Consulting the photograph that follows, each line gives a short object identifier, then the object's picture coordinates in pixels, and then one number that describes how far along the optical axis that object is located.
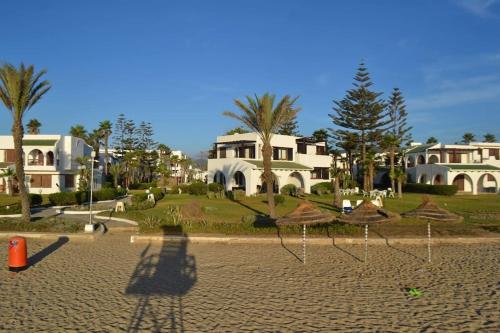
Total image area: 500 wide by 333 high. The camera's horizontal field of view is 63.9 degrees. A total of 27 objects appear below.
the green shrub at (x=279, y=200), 28.95
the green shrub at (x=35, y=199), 27.00
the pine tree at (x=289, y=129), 62.94
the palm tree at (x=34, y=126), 54.74
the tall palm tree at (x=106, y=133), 54.70
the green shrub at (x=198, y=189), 39.59
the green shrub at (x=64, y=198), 28.77
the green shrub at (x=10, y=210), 22.38
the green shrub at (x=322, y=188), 40.04
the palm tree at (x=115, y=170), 50.26
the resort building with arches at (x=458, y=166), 44.53
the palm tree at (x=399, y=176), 37.00
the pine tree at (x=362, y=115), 49.12
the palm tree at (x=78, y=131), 57.19
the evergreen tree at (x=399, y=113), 52.94
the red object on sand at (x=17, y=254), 10.41
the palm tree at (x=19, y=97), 18.06
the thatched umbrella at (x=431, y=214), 11.78
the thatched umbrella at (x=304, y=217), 11.81
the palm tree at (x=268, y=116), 21.39
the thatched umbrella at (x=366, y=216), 11.36
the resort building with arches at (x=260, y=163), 37.78
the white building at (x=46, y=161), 39.75
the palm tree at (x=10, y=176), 36.09
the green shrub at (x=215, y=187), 37.83
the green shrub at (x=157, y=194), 34.57
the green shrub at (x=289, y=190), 38.12
